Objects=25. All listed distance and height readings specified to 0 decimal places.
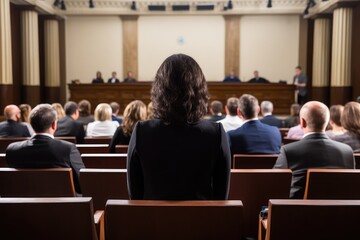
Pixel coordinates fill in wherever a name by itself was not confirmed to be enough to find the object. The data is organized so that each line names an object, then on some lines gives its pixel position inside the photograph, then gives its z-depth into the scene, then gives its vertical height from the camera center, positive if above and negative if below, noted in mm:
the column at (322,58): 13852 +703
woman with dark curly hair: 1813 -261
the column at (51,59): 14555 +767
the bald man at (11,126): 5438 -590
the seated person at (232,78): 14297 +54
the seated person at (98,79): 14141 +49
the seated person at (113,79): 14070 +45
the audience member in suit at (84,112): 6957 -528
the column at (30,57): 12797 +746
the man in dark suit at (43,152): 2859 -488
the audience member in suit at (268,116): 6543 -579
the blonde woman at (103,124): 5566 -590
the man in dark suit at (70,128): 5570 -638
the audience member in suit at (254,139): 3934 -559
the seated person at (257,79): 13854 +13
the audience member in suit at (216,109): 6723 -471
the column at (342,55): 11875 +698
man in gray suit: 2758 -514
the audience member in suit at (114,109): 7160 -492
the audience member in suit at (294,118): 7047 -660
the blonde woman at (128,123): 4430 -462
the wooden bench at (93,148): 4215 -695
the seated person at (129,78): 14102 +77
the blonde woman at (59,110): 6309 -449
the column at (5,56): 10414 +634
